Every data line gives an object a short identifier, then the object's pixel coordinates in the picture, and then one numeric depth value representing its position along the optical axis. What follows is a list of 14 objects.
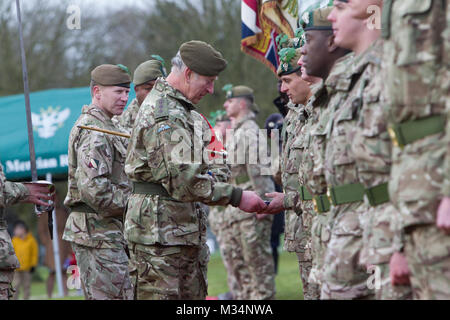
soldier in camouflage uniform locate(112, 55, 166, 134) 14.46
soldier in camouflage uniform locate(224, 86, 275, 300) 20.12
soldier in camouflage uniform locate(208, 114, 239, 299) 21.11
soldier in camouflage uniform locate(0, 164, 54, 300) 11.78
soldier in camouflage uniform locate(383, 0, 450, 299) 5.87
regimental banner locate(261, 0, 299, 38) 15.66
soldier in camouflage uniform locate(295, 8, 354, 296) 8.34
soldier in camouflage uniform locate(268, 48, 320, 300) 11.80
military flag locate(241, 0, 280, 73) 16.94
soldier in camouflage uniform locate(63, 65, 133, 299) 12.13
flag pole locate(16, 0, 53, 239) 13.00
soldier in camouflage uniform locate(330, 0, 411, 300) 6.93
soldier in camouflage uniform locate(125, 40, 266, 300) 10.02
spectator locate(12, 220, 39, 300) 29.95
